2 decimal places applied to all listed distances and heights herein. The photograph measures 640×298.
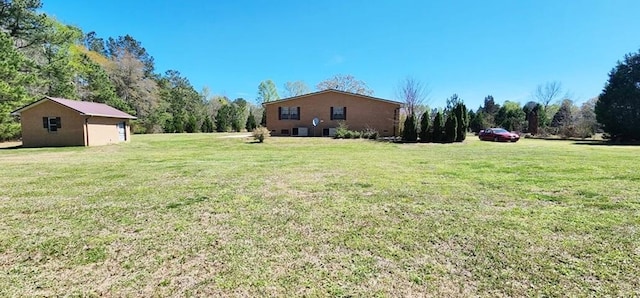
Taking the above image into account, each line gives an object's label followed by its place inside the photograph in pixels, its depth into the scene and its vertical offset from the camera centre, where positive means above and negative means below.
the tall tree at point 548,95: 45.38 +5.26
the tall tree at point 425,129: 20.05 +0.14
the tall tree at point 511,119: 35.56 +1.50
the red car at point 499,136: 22.52 -0.40
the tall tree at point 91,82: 29.11 +5.09
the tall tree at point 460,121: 20.20 +0.66
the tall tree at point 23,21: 19.72 +7.70
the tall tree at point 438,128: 20.00 +0.20
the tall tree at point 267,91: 53.44 +7.32
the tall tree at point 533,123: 31.59 +0.74
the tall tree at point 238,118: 42.09 +2.21
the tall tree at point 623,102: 23.42 +2.22
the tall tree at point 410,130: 20.12 +0.08
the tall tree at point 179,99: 40.91 +5.03
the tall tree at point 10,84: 17.84 +3.13
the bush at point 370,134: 22.72 -0.18
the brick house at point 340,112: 25.22 +1.62
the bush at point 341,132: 22.66 -0.05
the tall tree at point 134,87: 34.47 +5.41
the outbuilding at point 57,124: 17.08 +0.59
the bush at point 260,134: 19.33 -0.10
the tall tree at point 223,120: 41.41 +1.76
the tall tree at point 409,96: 27.37 +3.23
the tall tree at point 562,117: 36.16 +1.69
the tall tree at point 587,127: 27.25 +0.26
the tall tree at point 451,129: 19.79 +0.13
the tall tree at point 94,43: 44.03 +13.19
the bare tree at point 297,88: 50.66 +7.38
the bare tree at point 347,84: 43.19 +6.84
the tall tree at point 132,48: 44.19 +12.58
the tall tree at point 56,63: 22.50 +5.46
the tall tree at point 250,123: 40.47 +1.27
